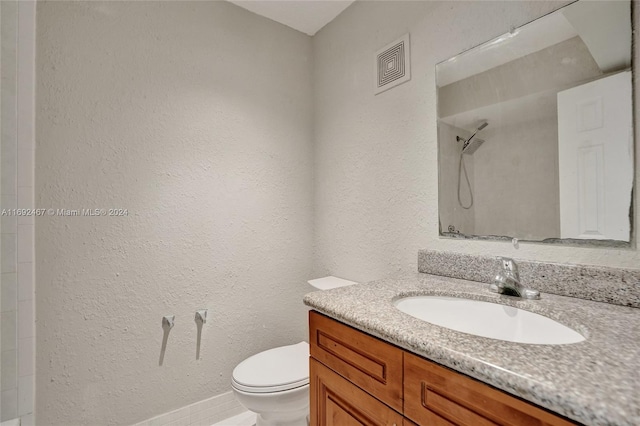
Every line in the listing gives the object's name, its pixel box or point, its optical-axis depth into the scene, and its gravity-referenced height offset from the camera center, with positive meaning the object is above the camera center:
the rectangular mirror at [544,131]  0.85 +0.29
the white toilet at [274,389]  1.25 -0.77
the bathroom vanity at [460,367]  0.44 -0.28
